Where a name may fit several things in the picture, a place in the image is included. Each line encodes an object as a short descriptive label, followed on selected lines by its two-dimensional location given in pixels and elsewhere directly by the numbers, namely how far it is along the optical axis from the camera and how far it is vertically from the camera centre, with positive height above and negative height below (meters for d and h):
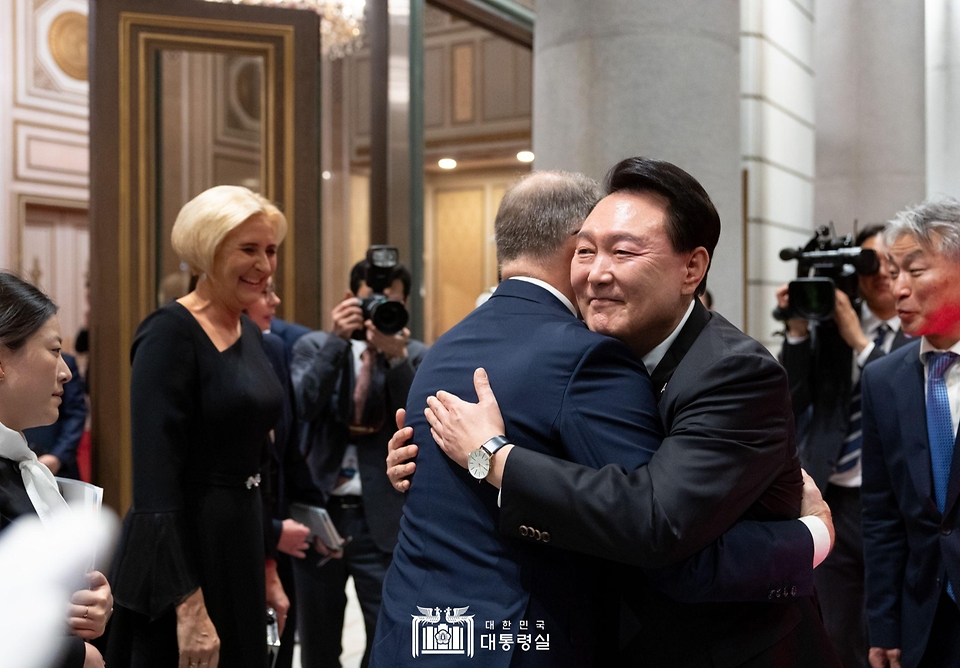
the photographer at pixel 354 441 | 3.17 -0.40
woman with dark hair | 1.56 -0.15
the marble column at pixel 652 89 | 3.68 +0.94
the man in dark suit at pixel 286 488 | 2.80 -0.51
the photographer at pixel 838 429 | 3.15 -0.35
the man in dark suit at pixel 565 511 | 1.44 -0.31
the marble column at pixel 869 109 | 7.19 +1.70
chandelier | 7.95 +2.59
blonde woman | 2.10 -0.31
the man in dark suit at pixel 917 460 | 2.19 -0.33
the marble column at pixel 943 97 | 5.72 +1.45
